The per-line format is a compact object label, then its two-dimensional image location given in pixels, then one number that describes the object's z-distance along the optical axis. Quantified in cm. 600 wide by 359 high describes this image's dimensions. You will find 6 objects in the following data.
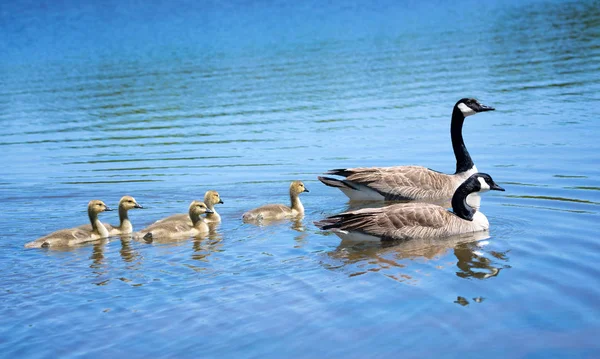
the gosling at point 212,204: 1266
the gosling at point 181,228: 1143
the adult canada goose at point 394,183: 1377
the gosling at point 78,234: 1119
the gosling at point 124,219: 1209
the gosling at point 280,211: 1238
